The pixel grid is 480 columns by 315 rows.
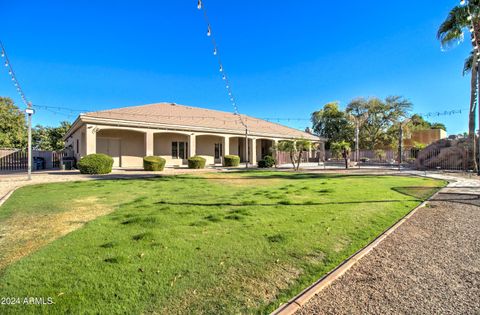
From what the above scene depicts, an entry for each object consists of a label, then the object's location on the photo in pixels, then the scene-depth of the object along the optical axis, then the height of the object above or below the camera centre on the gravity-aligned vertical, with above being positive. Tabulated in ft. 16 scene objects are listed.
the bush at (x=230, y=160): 69.82 -0.47
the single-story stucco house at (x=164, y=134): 56.18 +6.66
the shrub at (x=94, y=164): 45.21 -0.98
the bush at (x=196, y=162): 61.77 -0.90
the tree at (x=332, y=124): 123.34 +17.74
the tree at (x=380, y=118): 117.29 +19.25
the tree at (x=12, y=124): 95.18 +13.66
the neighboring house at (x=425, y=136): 120.16 +11.00
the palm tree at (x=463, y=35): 47.06 +25.52
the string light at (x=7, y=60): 29.67 +12.68
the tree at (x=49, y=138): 116.16 +9.96
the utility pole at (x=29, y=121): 38.56 +6.02
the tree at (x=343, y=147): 66.54 +2.99
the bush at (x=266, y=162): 70.74 -1.08
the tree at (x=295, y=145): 59.57 +3.17
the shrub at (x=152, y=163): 53.72 -0.98
